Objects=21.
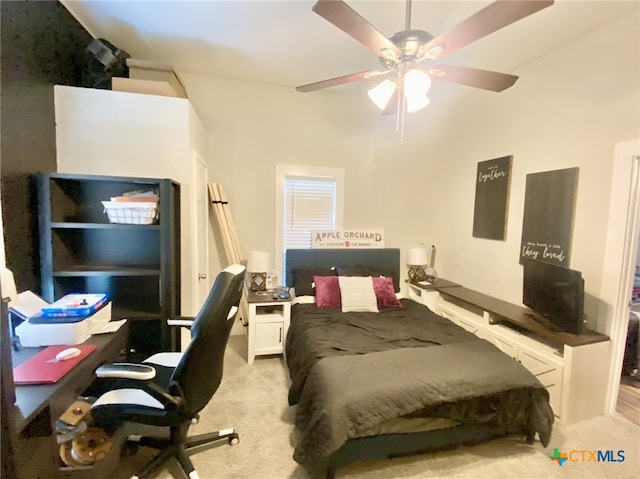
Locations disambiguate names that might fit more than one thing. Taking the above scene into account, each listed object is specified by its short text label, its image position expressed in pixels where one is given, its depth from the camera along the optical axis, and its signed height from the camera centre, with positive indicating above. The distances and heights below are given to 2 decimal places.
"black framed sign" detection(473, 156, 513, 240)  2.99 +0.26
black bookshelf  1.96 -0.31
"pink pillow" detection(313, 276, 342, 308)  3.05 -0.76
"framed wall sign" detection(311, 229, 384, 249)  3.61 -0.24
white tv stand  2.11 -0.98
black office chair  1.42 -0.85
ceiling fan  1.20 +0.86
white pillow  2.99 -0.76
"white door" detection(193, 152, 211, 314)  2.59 -0.18
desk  1.00 -0.79
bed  1.60 -1.00
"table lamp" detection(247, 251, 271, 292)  3.17 -0.55
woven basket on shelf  2.02 +0.00
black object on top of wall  2.27 +1.14
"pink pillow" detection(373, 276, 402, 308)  3.13 -0.77
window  3.61 +0.17
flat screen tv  2.12 -0.53
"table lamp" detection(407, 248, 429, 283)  3.66 -0.51
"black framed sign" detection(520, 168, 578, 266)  2.43 +0.08
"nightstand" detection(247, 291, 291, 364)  2.96 -1.10
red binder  1.20 -0.68
